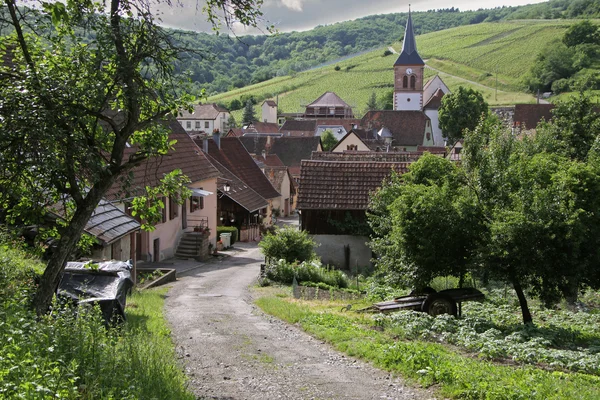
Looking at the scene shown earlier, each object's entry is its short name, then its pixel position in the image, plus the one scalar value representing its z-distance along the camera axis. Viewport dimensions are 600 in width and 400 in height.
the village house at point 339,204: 29.30
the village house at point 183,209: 28.23
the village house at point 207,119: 118.44
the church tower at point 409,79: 107.44
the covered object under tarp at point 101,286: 12.09
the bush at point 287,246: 25.50
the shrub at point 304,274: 22.83
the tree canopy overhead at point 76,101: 8.34
